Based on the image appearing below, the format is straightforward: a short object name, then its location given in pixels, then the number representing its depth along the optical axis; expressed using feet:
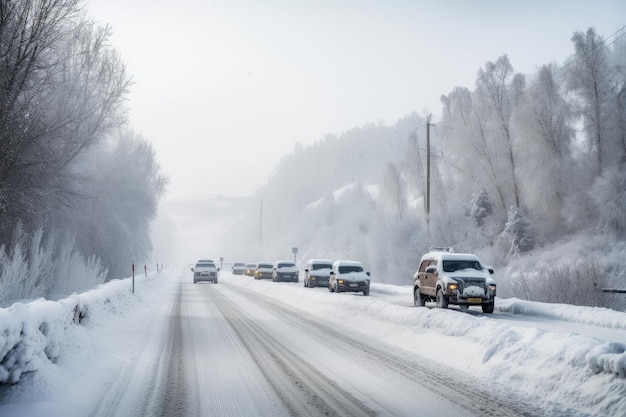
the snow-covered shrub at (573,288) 80.28
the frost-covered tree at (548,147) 167.12
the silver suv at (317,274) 127.03
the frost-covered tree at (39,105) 50.62
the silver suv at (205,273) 169.68
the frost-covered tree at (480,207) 188.08
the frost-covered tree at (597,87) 155.84
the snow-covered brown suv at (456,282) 62.18
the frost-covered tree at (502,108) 182.91
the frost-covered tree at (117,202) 109.40
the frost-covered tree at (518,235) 171.73
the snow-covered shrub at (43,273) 57.77
